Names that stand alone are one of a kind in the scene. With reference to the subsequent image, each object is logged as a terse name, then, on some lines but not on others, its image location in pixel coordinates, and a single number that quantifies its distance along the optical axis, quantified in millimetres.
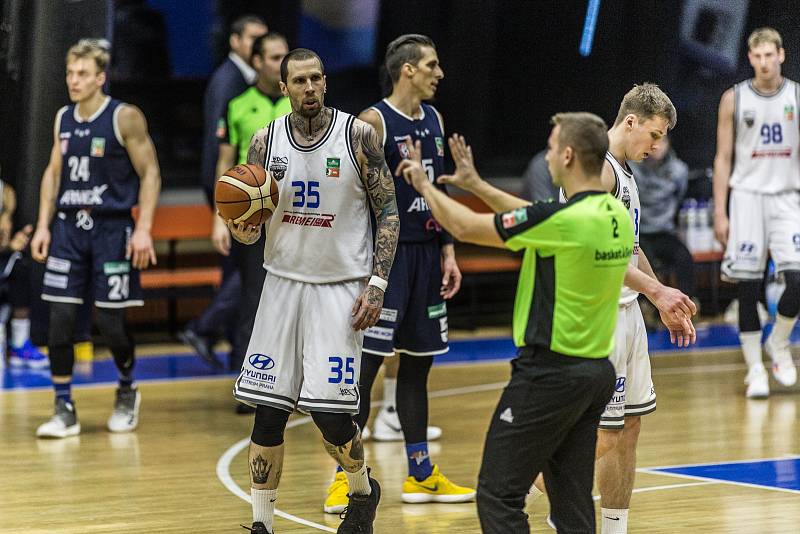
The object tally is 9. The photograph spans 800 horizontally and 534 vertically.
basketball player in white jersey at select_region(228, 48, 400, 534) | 9991
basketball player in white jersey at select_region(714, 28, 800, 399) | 16872
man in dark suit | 18010
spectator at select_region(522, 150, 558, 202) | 22257
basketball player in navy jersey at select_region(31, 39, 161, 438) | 15102
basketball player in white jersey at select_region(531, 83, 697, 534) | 9581
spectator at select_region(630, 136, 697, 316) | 23293
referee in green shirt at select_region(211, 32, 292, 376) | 16340
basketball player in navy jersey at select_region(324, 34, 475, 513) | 12093
